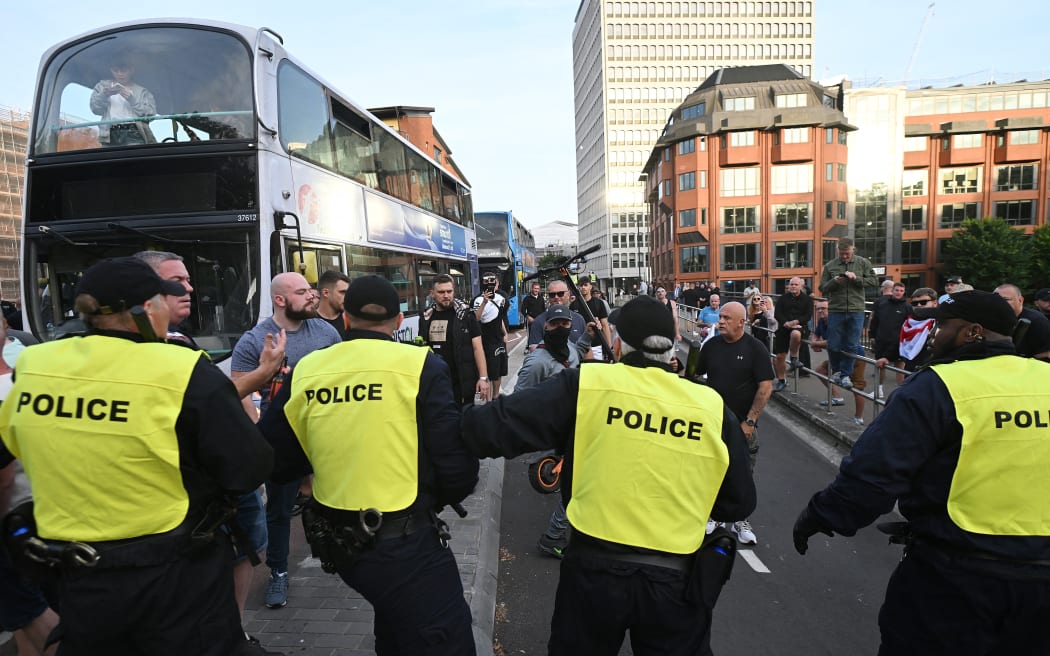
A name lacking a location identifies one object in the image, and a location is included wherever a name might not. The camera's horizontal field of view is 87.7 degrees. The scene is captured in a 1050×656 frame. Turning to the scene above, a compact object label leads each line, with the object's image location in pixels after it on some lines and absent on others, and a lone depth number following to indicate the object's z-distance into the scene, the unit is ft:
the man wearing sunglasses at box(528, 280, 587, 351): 18.87
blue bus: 65.31
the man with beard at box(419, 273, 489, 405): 19.56
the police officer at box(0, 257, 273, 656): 5.74
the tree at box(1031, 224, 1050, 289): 152.97
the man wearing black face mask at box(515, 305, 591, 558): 13.39
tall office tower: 256.93
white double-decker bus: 17.22
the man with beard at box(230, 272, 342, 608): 10.86
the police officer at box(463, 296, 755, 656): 6.48
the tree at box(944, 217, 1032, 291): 152.25
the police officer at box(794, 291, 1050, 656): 6.50
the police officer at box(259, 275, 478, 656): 6.75
